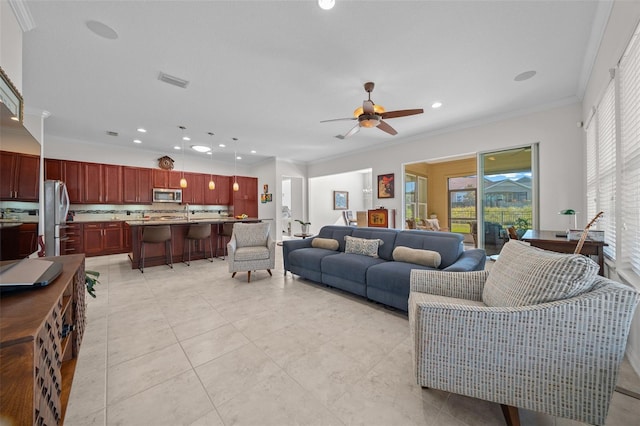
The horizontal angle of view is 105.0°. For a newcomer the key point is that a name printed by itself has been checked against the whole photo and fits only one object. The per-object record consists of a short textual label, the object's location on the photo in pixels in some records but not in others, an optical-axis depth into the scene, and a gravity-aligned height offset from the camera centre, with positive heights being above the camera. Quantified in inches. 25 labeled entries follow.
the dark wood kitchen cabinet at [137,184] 250.1 +29.4
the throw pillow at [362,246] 129.7 -18.1
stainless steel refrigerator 155.0 -1.6
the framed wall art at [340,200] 379.4 +19.9
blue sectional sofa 99.6 -23.5
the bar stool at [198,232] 195.5 -15.5
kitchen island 178.9 -25.6
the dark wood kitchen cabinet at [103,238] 222.3 -23.9
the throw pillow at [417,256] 105.3 -19.6
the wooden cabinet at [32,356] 28.8 -19.1
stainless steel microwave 266.6 +19.2
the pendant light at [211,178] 212.5 +43.1
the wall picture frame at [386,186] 241.6 +27.2
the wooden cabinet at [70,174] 211.5 +33.8
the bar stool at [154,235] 174.0 -16.1
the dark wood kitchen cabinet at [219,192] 305.4 +26.4
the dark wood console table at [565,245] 87.3 -12.1
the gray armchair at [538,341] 40.6 -23.4
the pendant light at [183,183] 217.6 +26.3
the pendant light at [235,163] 244.3 +67.4
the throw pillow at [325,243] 148.6 -18.9
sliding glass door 166.1 +13.3
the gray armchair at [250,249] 146.6 -22.7
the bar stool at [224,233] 215.6 -18.2
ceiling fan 120.0 +50.7
